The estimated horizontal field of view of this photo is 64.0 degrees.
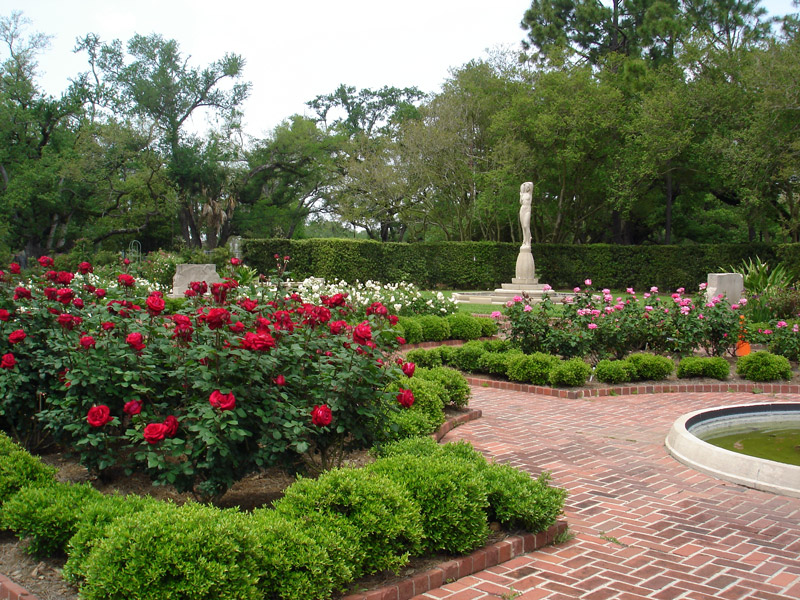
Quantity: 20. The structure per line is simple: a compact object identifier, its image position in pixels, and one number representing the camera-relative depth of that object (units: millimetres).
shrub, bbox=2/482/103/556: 3223
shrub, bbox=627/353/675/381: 8703
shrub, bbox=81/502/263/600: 2586
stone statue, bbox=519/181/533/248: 20406
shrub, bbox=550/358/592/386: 8258
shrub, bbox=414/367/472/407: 7012
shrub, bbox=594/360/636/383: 8523
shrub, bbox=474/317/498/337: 12664
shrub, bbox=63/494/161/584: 2910
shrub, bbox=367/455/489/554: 3441
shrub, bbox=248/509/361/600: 2793
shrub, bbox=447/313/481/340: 12328
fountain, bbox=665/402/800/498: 4652
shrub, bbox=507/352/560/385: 8523
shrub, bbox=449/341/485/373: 9281
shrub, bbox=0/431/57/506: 3658
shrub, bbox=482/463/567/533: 3688
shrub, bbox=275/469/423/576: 3162
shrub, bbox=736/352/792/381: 8812
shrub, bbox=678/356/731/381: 8820
